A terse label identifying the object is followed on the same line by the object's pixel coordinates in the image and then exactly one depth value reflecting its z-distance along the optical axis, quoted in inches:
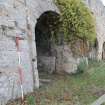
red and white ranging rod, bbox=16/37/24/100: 114.0
